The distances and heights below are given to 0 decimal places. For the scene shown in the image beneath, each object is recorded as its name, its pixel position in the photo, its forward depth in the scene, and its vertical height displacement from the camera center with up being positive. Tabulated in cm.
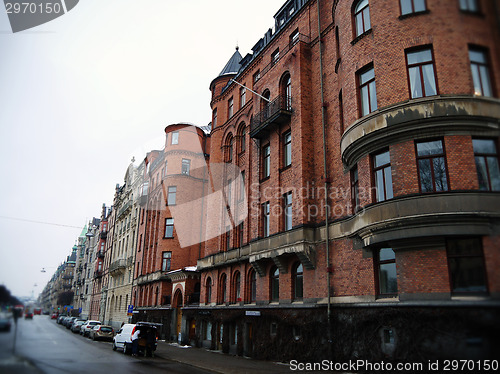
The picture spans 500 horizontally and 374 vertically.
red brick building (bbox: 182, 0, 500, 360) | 1109 +451
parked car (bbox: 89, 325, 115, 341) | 3319 -285
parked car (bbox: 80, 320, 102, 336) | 3626 -258
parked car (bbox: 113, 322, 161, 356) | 2234 -222
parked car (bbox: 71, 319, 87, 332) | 4210 -292
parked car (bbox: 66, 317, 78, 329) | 4864 -298
